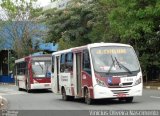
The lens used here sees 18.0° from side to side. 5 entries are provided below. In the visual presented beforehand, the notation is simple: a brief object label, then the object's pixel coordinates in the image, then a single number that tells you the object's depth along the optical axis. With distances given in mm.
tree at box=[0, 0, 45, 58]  64750
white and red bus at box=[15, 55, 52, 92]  36375
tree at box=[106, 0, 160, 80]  33312
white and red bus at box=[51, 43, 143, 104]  20094
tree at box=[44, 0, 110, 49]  43938
